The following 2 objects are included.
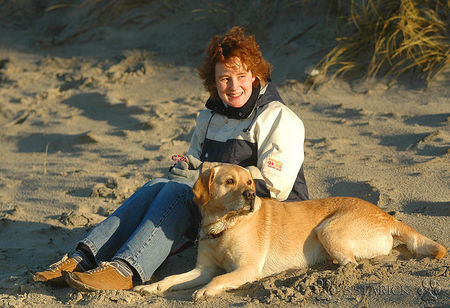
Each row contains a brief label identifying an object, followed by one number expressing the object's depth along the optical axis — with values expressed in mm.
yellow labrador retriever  7187
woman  7393
